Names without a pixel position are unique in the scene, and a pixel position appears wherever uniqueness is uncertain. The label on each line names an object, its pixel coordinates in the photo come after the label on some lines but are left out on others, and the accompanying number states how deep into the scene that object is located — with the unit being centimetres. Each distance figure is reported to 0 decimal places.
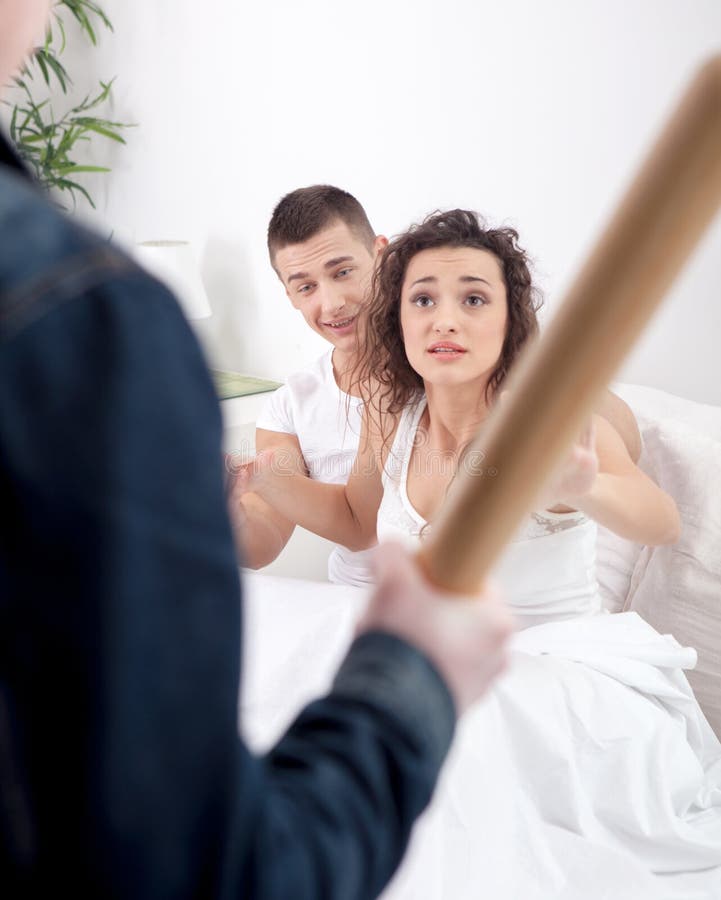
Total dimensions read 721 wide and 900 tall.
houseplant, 284
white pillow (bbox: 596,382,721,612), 156
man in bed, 186
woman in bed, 107
